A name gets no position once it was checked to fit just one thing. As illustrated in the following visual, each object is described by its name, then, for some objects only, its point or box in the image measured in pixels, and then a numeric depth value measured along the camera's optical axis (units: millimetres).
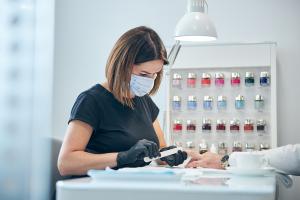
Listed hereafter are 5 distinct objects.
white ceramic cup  1696
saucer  1603
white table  1211
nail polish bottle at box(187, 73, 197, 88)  3382
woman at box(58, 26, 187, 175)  2050
